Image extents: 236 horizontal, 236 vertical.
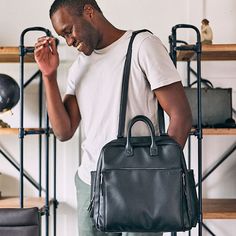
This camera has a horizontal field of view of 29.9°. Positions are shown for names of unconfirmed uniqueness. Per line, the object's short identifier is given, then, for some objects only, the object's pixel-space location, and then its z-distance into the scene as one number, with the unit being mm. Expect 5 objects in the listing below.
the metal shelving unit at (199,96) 1767
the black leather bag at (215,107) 1908
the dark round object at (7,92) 1953
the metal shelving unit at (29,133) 1854
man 1131
